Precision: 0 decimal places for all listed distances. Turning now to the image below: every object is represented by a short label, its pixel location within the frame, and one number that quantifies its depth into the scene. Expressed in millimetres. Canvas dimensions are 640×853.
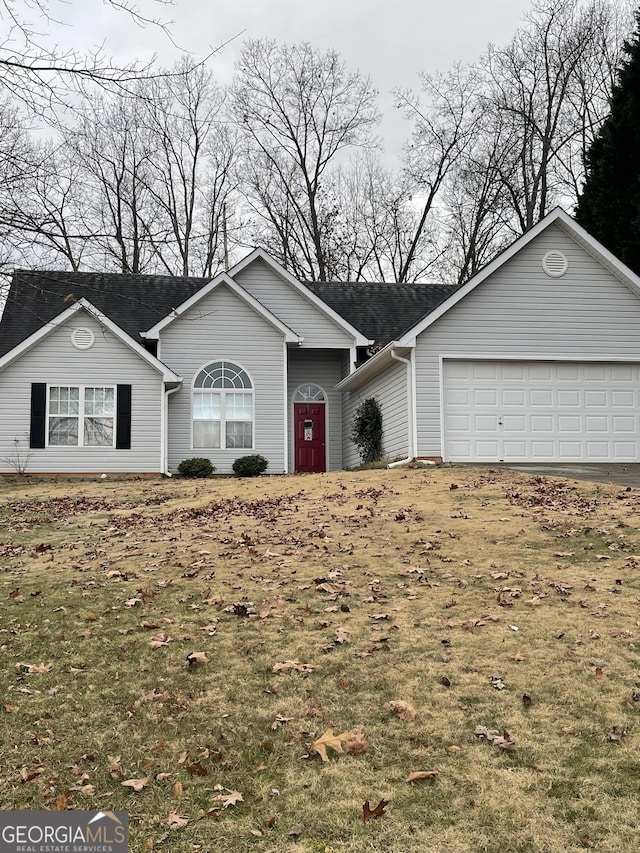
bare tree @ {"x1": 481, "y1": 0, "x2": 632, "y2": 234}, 31453
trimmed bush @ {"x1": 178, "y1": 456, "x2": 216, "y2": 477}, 20812
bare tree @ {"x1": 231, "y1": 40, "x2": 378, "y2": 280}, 37094
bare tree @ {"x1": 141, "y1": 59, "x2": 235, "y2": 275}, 35719
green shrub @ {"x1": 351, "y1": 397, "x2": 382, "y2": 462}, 21016
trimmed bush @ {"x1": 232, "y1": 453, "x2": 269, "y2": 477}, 21062
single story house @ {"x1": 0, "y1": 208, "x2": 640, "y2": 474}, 18594
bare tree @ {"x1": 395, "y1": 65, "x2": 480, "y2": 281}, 36000
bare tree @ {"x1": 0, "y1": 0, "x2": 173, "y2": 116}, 5457
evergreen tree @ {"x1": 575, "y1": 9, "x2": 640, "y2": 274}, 25484
